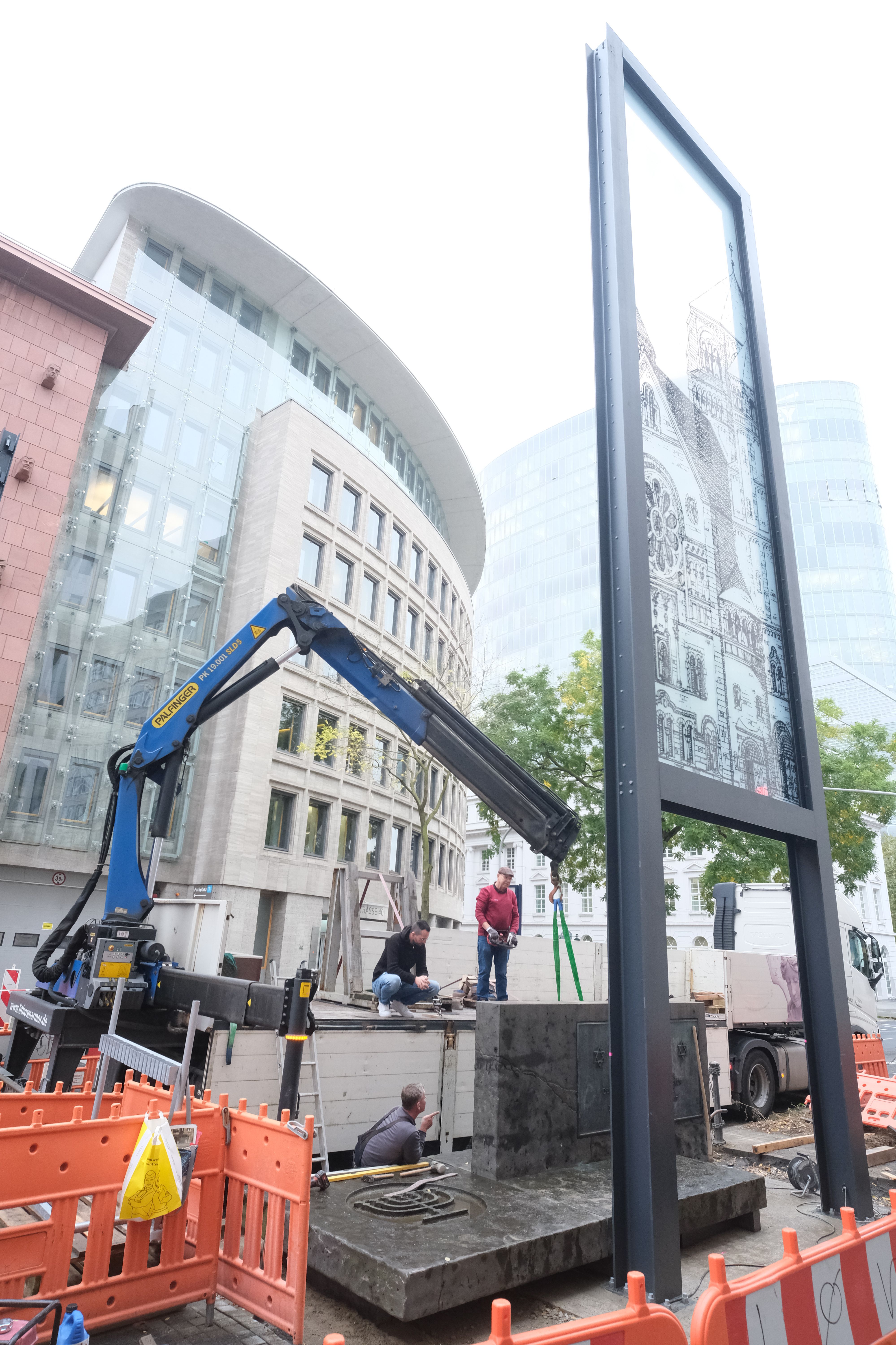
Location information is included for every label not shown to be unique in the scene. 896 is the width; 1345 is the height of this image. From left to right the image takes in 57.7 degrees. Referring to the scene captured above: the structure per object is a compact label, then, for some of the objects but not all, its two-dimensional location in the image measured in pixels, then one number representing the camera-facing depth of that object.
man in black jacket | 9.65
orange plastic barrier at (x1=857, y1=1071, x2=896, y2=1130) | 10.76
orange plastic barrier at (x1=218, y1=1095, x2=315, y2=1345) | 4.08
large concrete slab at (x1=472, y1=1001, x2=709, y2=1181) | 6.22
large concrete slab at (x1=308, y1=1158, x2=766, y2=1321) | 4.34
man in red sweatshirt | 10.30
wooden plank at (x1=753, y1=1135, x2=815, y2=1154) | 9.68
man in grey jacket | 6.34
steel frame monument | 5.07
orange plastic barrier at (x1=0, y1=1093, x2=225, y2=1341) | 3.91
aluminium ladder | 6.84
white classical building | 57.38
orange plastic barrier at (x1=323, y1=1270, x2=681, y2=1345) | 2.27
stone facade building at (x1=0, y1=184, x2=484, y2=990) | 23.39
